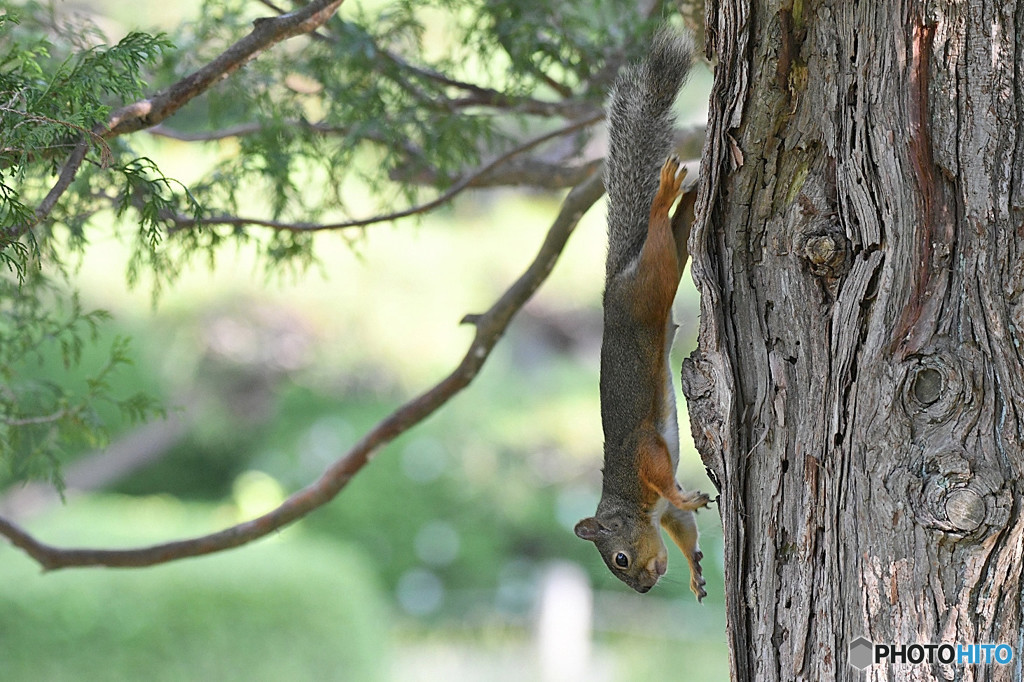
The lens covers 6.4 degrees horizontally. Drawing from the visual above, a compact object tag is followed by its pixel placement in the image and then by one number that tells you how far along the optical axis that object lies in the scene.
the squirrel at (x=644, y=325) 4.75
